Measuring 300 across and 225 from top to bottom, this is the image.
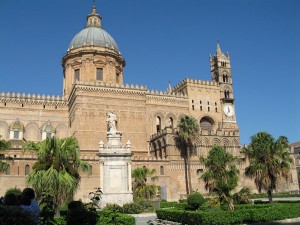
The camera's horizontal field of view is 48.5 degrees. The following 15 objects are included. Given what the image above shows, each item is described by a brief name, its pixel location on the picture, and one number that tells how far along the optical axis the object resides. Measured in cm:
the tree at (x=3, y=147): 2165
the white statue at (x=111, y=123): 2484
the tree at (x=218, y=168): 2784
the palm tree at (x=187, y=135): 4144
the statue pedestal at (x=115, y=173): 2305
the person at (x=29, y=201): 622
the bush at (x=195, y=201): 1958
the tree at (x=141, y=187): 2802
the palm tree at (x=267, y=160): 2492
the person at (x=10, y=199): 637
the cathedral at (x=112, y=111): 3950
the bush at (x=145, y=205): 2375
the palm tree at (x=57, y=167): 1930
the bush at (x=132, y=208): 2211
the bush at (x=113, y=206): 2108
